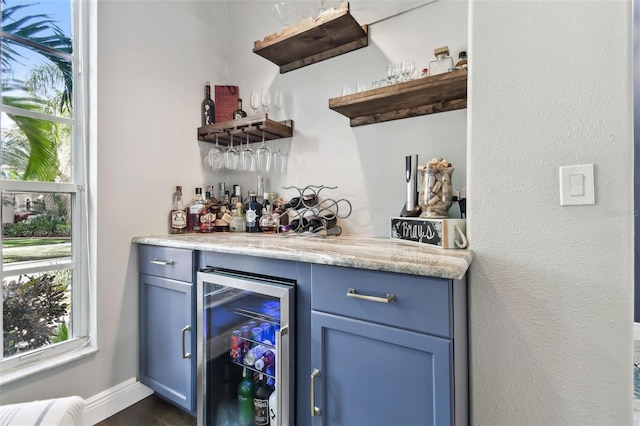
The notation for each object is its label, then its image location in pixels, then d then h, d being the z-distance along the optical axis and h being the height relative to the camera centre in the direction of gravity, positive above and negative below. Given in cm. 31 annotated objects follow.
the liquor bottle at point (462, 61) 130 +65
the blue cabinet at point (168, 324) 146 -58
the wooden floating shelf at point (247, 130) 180 +51
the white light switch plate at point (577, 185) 87 +7
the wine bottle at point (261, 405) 136 -87
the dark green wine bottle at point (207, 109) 210 +72
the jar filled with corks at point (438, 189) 129 +9
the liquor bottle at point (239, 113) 206 +67
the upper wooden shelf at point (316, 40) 157 +96
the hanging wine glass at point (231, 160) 192 +33
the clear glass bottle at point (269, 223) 188 -7
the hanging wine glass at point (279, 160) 197 +33
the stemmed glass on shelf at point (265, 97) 190 +71
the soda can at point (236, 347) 144 -65
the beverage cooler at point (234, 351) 135 -65
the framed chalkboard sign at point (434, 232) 110 -8
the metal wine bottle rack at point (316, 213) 168 -1
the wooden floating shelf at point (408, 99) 129 +53
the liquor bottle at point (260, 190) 203 +14
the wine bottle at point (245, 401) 140 -89
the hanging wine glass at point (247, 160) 190 +33
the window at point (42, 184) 137 +14
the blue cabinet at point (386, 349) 85 -43
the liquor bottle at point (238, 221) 199 -6
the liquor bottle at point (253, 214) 193 -2
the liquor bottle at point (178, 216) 190 -3
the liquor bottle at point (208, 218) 195 -4
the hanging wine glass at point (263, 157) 190 +34
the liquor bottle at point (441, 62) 138 +68
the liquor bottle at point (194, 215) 195 -2
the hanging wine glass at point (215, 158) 198 +35
